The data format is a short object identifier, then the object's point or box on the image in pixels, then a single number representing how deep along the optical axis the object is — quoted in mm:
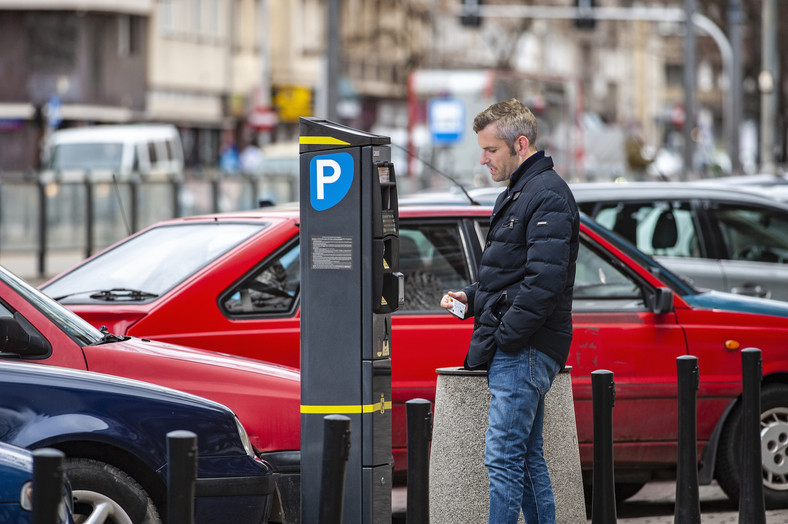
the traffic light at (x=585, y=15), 70750
